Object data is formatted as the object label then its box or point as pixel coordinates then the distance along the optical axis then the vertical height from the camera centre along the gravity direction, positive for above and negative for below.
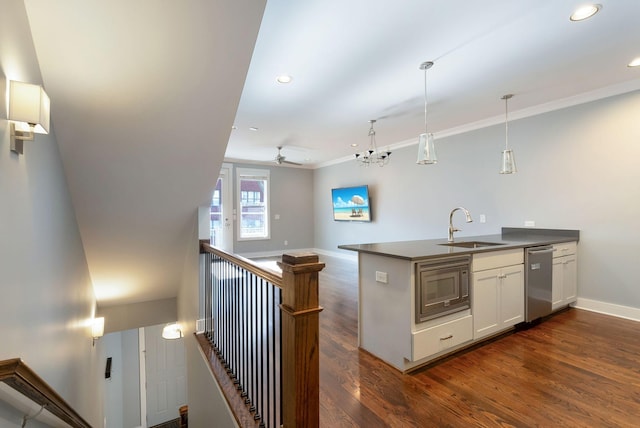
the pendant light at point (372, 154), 4.66 +1.03
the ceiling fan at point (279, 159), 6.05 +1.14
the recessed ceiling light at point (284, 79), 2.96 +1.41
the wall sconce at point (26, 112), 1.26 +0.47
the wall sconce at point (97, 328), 3.73 -1.49
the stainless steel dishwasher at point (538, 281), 3.06 -0.76
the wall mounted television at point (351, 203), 6.64 +0.23
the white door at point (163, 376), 5.85 -3.38
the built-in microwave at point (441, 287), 2.26 -0.62
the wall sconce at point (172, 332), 4.36 -1.80
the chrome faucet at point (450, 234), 3.28 -0.25
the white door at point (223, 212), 7.18 +0.04
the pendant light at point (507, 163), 3.39 +0.57
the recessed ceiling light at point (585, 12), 2.03 +1.44
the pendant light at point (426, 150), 3.00 +0.65
